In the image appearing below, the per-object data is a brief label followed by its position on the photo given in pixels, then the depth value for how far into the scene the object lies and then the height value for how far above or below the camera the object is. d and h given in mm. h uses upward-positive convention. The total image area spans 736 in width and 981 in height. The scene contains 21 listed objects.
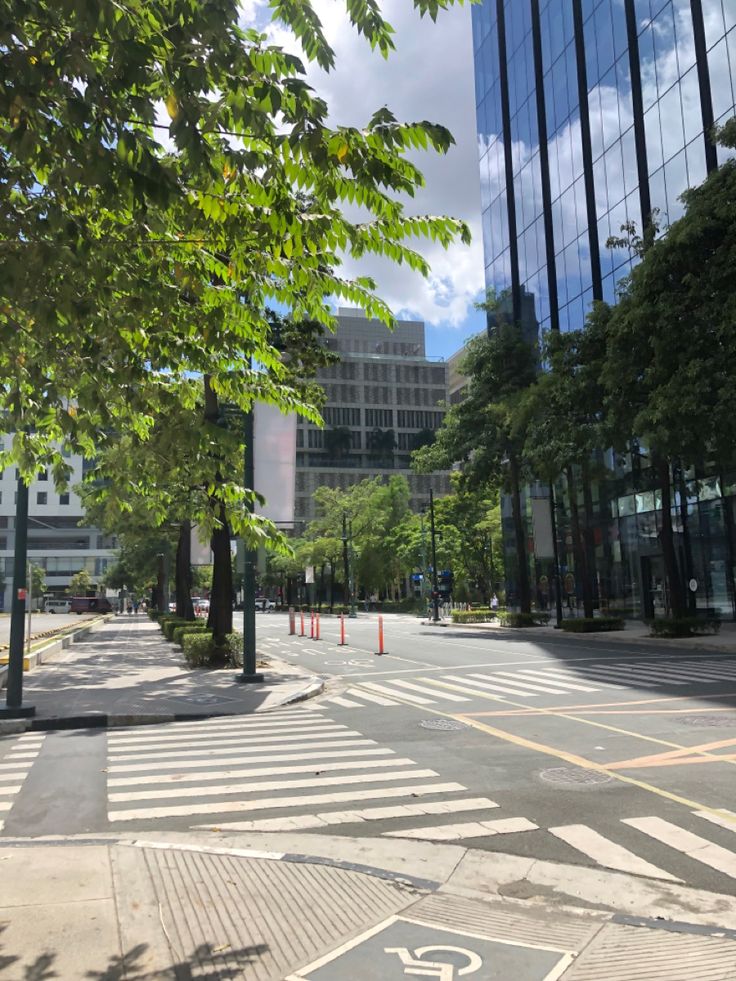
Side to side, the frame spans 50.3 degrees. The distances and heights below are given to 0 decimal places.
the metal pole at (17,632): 11922 -428
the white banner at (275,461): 16359 +2844
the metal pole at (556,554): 35459 +1744
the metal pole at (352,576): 69362 +1905
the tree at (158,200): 3703 +2281
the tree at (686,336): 20531 +7058
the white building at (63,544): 108062 +8338
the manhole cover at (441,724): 10875 -1832
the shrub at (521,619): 36844 -1309
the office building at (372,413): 123500 +29590
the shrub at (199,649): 19547 -1251
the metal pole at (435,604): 45709 -618
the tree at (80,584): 102375 +2457
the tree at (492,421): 37625 +8330
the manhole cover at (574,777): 7555 -1840
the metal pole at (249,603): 16562 -107
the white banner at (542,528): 35778 +2867
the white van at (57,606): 93250 -356
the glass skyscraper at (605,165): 29875 +19252
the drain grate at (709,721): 10367 -1807
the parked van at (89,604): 83562 -254
